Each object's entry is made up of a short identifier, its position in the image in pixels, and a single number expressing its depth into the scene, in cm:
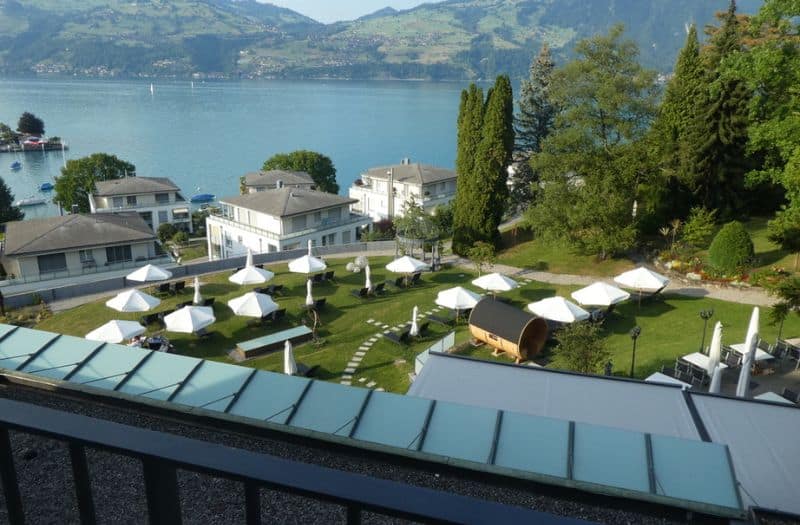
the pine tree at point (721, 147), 3019
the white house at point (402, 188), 5546
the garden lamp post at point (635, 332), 1591
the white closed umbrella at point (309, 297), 2411
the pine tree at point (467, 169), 3347
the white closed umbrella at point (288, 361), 1758
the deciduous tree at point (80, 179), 5762
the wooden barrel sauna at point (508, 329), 1928
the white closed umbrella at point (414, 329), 2134
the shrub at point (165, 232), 5431
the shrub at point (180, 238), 5269
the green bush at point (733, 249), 2466
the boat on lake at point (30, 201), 7458
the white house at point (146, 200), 5247
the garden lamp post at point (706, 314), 1698
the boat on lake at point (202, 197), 7575
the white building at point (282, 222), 4088
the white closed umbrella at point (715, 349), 1520
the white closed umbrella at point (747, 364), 1394
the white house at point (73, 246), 3325
